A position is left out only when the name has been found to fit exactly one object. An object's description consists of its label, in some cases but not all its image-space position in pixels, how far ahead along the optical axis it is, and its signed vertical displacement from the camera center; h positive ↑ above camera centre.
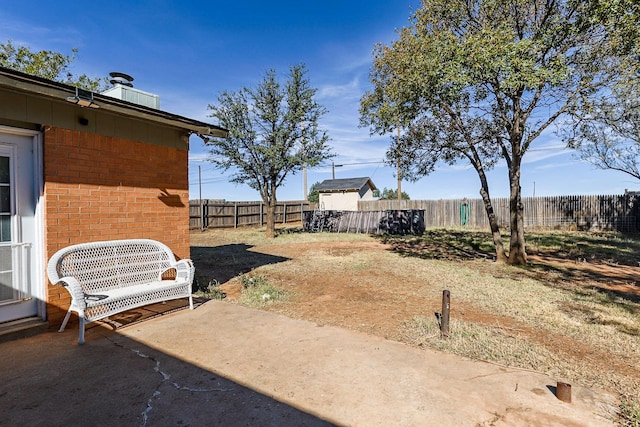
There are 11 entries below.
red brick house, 3.44 +0.42
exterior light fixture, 3.48 +1.26
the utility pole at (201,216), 17.83 -0.36
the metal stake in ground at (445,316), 3.56 -1.23
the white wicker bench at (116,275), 3.33 -0.83
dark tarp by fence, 16.92 -0.72
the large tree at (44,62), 12.04 +5.97
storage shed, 31.89 +1.73
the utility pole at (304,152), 14.90 +2.77
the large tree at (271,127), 14.64 +3.91
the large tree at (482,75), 6.07 +2.83
